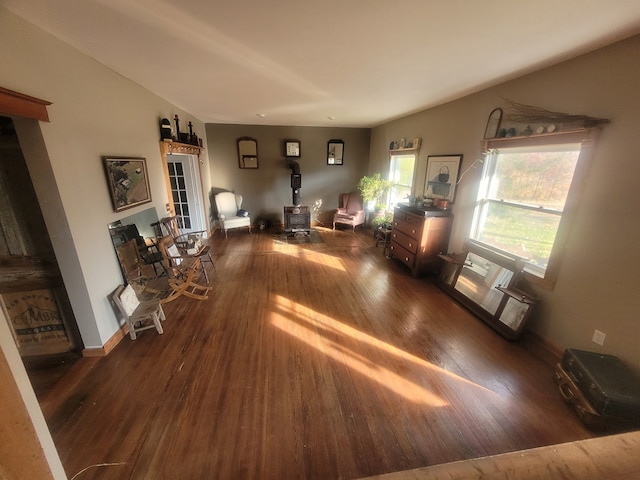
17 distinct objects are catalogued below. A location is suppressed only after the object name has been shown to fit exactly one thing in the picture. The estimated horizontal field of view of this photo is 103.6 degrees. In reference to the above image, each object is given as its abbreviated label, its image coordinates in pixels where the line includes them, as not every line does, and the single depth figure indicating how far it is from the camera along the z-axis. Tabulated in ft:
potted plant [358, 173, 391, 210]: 17.52
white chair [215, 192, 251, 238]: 18.51
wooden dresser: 11.66
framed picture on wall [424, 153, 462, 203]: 11.40
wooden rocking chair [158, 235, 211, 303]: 9.89
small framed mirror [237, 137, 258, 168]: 19.52
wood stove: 18.70
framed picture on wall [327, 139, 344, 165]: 20.67
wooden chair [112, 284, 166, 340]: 7.54
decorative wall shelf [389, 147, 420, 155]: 14.50
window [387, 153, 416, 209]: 15.67
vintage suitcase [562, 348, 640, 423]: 5.12
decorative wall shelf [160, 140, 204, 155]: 11.37
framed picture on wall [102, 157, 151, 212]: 7.67
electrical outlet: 6.32
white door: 15.81
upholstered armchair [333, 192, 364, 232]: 20.03
